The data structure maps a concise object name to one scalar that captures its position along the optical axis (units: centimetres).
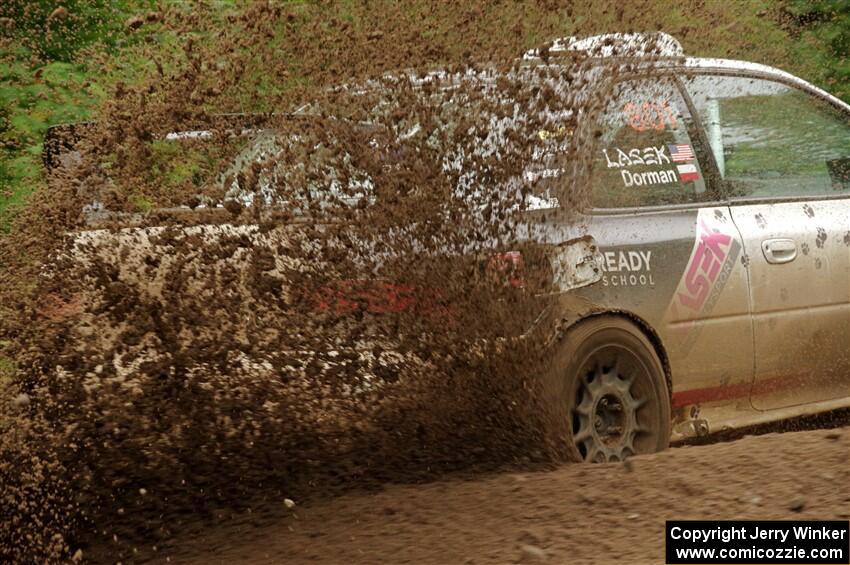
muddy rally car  1017
